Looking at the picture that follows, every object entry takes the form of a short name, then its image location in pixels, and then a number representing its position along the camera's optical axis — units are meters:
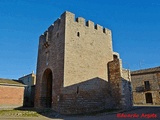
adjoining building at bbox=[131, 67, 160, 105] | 21.59
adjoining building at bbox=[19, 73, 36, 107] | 19.77
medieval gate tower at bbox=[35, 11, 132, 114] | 10.98
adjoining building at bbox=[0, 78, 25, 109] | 15.09
